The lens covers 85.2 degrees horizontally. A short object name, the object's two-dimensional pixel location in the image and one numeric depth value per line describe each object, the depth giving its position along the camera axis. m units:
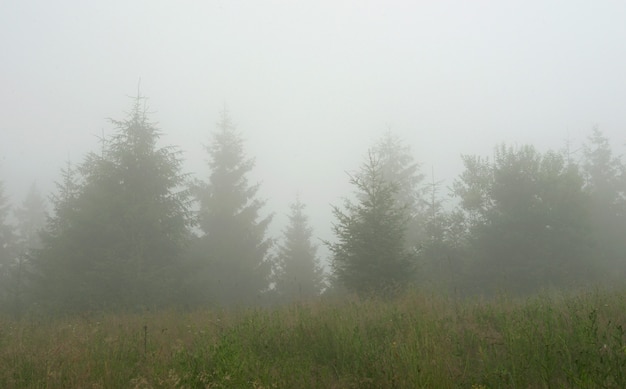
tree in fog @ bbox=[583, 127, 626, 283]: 21.56
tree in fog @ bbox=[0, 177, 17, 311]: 20.95
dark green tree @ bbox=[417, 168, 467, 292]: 18.08
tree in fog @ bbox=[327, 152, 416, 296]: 11.97
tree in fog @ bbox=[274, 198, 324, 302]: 24.17
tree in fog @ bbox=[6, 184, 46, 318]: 15.15
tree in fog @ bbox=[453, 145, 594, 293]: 16.78
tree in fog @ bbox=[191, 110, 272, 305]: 19.78
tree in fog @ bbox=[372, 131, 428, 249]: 26.00
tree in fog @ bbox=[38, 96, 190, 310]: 12.95
